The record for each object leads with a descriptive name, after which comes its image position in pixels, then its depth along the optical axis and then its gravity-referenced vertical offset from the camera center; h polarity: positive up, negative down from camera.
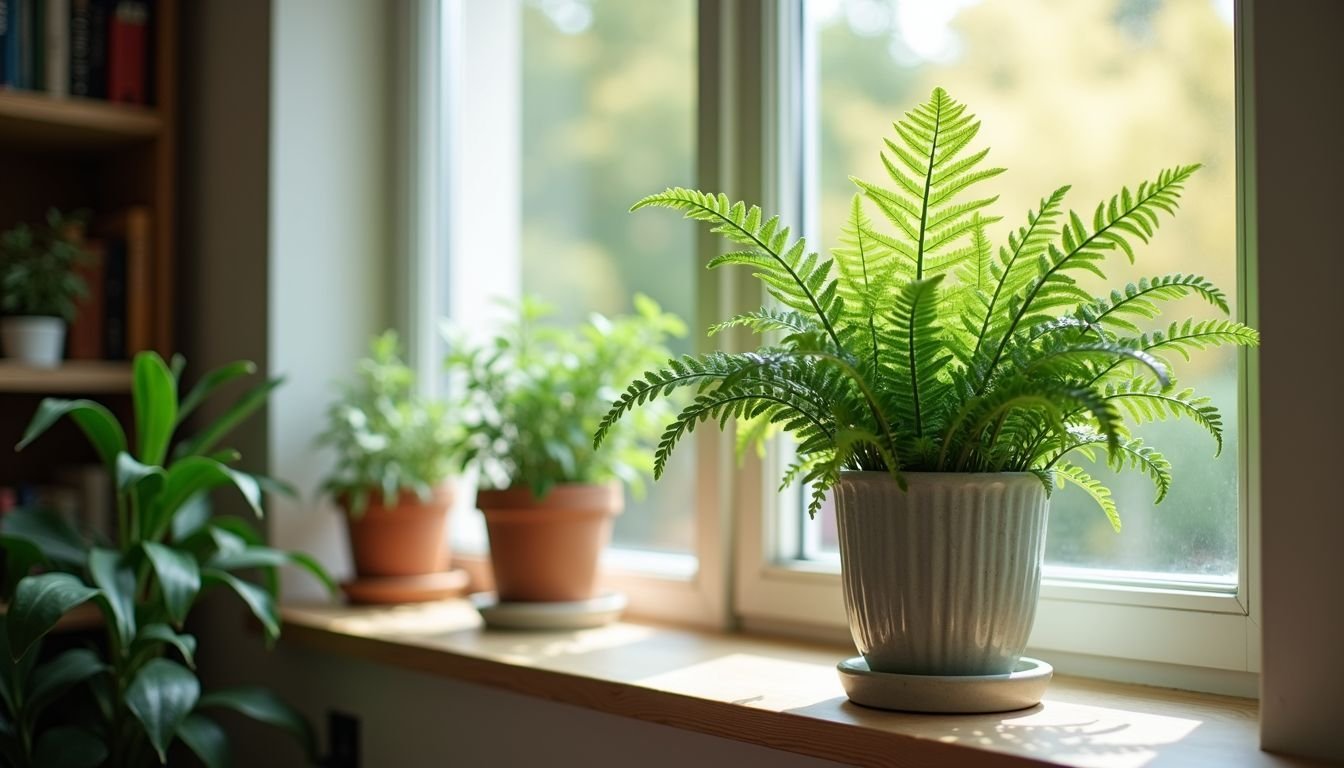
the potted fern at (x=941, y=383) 1.05 +0.02
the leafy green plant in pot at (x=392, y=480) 1.84 -0.12
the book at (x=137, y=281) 2.04 +0.20
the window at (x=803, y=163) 1.22 +0.31
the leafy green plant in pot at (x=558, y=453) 1.65 -0.07
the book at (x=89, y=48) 2.02 +0.59
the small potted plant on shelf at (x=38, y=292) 1.92 +0.17
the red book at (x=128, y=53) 2.05 +0.60
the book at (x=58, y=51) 1.99 +0.58
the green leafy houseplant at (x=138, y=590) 1.47 -0.24
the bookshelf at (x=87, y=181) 1.95 +0.40
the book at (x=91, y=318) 2.05 +0.14
